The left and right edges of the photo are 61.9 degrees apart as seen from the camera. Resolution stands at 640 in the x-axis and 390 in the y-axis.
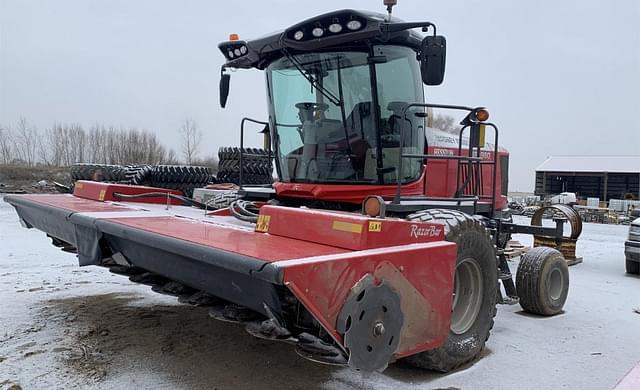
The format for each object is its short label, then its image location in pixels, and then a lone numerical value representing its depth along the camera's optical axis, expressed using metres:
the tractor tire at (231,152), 12.51
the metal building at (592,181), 35.12
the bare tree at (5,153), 39.27
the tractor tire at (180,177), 10.50
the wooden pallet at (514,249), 9.32
